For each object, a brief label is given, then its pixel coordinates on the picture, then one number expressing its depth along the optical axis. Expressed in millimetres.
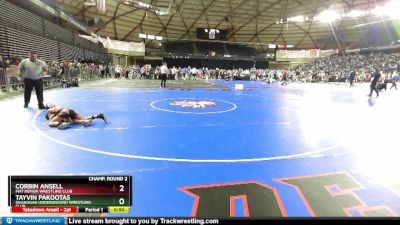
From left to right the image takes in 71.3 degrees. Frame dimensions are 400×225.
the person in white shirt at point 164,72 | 19250
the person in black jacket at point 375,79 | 14715
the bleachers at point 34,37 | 17688
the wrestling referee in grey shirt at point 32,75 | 8648
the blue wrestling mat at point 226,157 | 2998
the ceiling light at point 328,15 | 40231
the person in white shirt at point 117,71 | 33322
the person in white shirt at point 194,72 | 35719
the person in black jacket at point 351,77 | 26766
